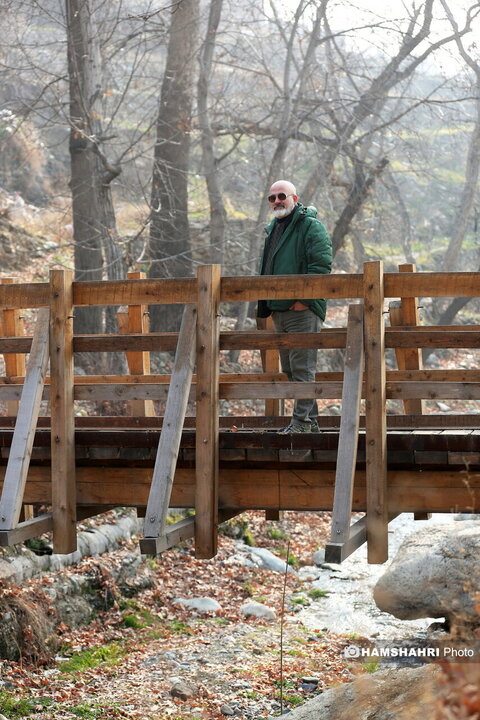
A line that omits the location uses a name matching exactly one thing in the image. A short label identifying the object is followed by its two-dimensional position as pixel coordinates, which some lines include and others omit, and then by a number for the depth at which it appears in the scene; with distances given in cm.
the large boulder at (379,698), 1305
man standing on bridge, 1520
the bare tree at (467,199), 4597
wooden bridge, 1273
